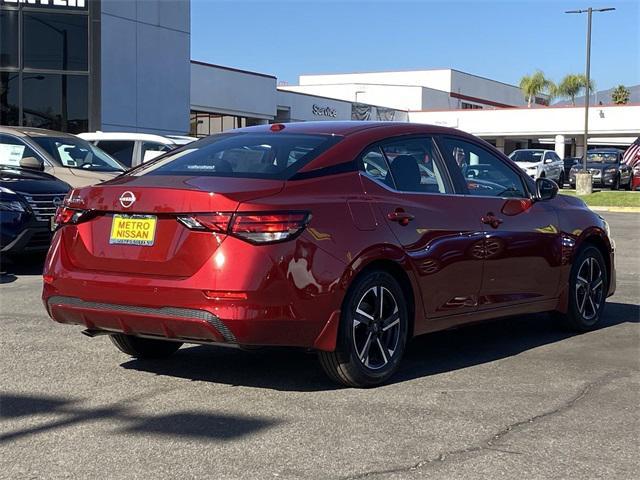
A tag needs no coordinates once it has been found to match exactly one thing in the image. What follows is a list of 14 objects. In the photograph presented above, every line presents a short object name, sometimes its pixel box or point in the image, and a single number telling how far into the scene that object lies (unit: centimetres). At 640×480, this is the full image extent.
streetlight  3166
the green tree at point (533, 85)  8612
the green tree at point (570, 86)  8844
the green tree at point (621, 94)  9375
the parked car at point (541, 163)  3521
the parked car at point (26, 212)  963
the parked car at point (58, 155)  1220
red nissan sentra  461
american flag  3634
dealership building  2459
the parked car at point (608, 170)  3584
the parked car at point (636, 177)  3550
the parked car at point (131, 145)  1611
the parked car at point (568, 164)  4031
